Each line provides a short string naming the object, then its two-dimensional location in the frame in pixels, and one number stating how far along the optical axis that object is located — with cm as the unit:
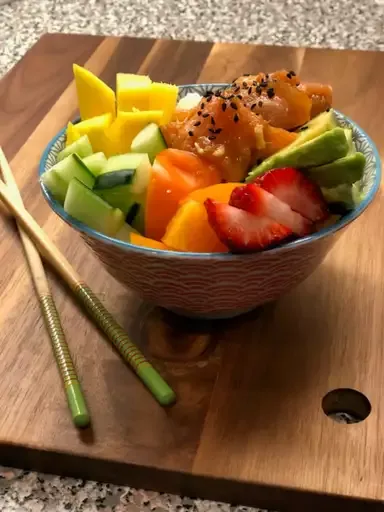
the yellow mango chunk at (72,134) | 71
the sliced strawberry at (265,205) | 58
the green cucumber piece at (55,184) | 65
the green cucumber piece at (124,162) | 65
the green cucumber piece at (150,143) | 68
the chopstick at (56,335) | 62
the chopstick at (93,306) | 64
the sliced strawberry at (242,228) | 57
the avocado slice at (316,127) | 64
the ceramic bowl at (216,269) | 60
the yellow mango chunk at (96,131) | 71
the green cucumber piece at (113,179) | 63
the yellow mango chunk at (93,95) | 75
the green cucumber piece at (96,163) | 67
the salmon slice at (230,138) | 64
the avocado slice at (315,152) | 60
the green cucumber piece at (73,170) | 65
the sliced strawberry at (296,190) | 59
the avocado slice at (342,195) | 62
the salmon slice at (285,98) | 67
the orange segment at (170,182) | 63
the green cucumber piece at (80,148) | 69
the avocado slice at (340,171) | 60
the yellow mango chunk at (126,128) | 71
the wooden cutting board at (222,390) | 58
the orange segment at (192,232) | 59
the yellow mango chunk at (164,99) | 75
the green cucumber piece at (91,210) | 63
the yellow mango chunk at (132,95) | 73
